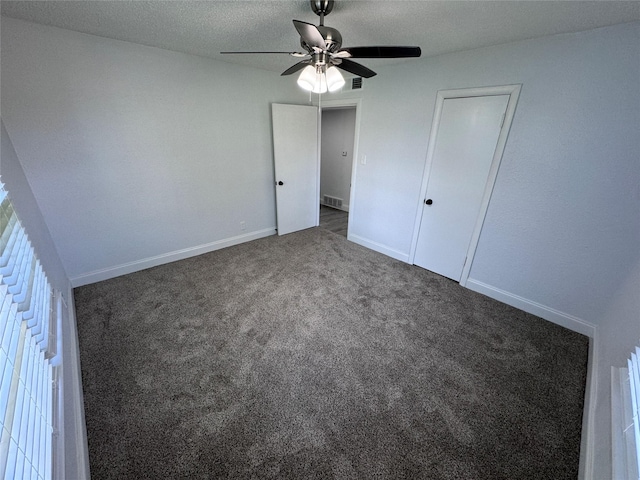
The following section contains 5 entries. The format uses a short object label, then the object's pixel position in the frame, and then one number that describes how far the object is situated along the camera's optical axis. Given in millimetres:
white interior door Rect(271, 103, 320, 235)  3620
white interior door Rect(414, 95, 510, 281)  2424
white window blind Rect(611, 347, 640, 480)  988
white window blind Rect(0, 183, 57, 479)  723
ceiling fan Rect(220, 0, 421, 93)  1434
